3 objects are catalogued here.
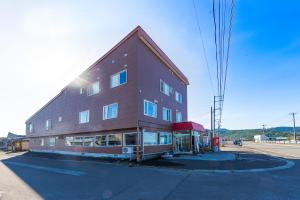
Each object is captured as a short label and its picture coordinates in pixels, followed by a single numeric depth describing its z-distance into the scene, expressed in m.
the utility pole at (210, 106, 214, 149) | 24.14
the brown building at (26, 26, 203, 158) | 13.78
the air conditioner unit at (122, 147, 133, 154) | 13.46
